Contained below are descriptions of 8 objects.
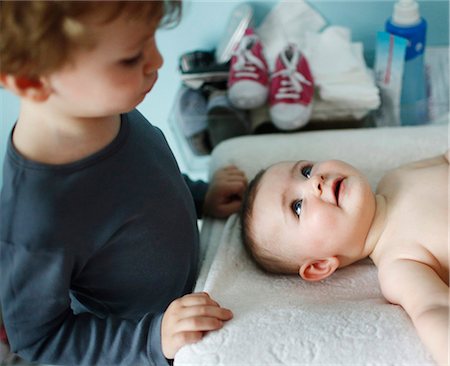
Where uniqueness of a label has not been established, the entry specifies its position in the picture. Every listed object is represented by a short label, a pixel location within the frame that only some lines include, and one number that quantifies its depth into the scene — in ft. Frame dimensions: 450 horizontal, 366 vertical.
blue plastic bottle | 4.78
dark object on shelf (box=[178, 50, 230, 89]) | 5.11
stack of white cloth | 4.93
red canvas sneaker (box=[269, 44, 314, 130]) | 4.80
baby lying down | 3.13
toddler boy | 2.18
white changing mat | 2.66
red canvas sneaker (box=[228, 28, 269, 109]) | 4.89
